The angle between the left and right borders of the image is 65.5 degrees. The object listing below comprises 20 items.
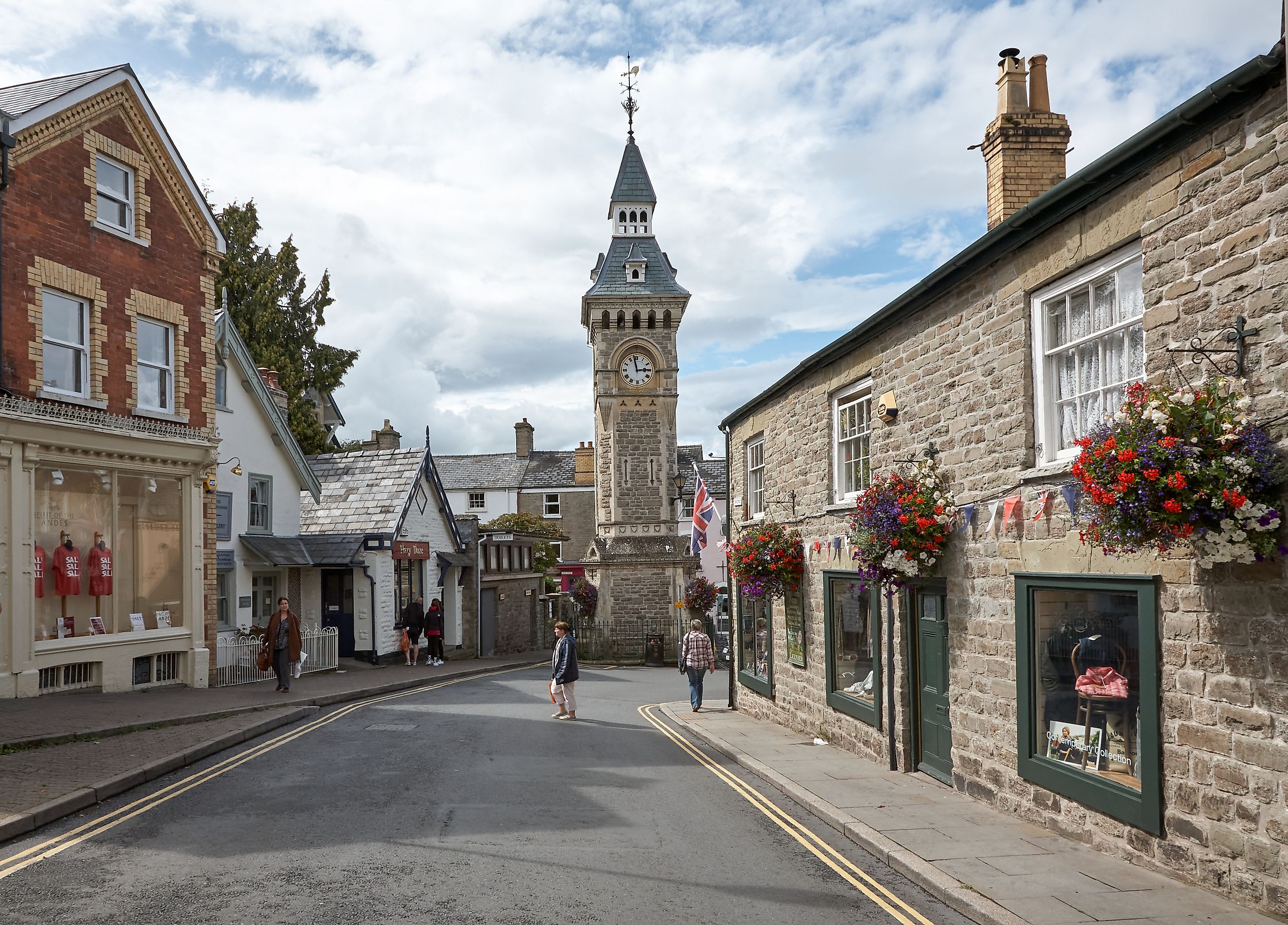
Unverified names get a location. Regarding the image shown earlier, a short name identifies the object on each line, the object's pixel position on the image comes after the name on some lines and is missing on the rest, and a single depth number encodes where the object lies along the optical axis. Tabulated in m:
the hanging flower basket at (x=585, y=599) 39.56
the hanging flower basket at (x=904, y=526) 10.49
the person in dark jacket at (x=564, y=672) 17.06
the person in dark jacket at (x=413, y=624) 28.17
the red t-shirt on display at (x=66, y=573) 16.67
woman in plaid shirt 18.70
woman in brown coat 19.47
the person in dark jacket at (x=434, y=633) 28.61
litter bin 36.59
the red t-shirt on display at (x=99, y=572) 17.44
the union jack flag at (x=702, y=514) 25.70
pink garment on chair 7.84
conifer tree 39.91
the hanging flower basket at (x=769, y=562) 15.51
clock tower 40.12
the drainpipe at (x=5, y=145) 15.70
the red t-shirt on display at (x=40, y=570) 16.25
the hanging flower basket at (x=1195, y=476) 5.99
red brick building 16.06
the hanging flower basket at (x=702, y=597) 32.81
